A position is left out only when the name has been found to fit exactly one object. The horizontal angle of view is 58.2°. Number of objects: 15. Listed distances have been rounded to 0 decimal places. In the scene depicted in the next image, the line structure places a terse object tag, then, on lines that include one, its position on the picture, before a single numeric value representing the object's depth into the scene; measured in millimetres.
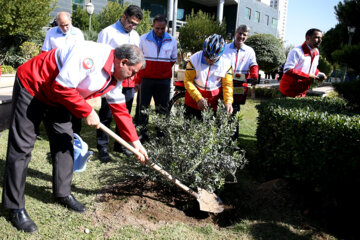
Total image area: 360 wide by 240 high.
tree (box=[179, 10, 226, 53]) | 20641
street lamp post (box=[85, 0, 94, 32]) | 17695
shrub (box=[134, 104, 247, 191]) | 3244
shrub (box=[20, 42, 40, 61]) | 15270
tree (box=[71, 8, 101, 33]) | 22083
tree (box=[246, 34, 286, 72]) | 14438
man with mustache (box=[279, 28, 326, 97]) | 5098
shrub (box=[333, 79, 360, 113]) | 2889
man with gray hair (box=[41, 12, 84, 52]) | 5148
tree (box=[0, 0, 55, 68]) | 13954
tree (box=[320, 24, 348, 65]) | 14175
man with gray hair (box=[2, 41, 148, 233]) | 2496
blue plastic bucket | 3873
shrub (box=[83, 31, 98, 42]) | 15541
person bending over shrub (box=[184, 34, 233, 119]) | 3936
